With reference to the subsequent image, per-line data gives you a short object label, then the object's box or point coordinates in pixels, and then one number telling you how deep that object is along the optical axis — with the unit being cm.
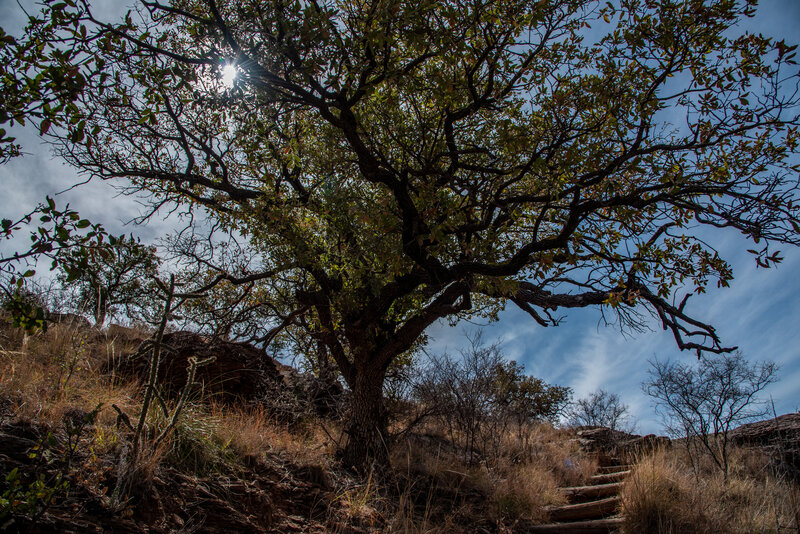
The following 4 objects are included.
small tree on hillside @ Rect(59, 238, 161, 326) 645
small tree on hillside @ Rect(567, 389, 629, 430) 1706
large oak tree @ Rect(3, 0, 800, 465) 481
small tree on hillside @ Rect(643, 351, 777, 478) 991
